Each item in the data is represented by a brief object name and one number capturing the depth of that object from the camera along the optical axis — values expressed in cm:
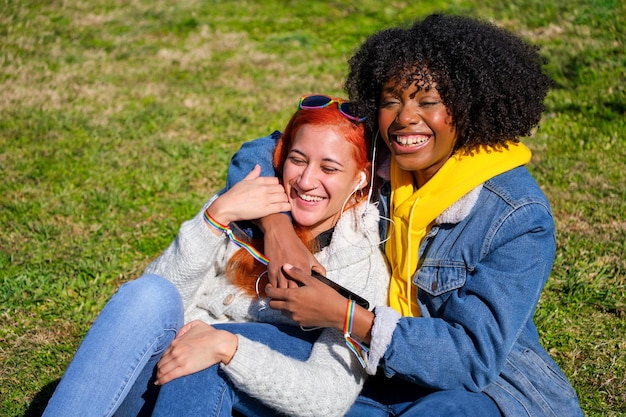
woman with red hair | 285
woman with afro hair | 279
